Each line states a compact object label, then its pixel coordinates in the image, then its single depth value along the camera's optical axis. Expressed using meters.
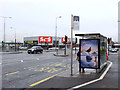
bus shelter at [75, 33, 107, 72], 7.37
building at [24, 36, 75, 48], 70.11
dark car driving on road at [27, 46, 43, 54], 29.02
